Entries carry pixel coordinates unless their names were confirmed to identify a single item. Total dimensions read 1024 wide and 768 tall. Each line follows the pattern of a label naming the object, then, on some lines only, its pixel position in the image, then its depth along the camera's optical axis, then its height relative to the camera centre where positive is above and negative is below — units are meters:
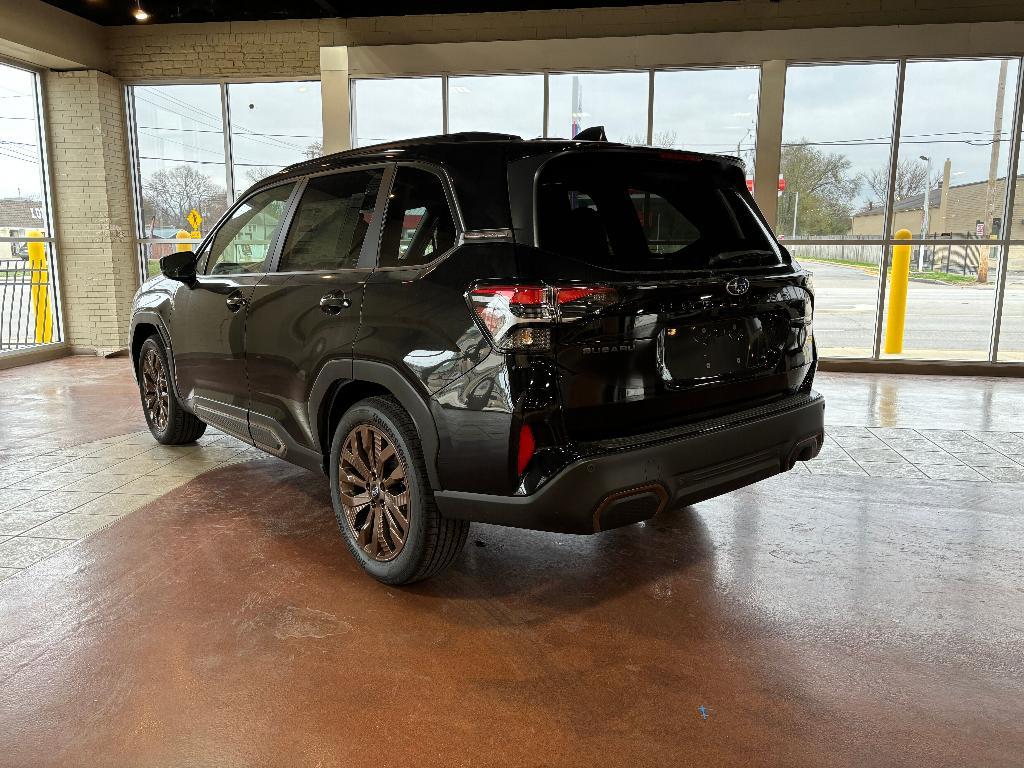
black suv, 2.37 -0.32
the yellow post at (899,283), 8.97 -0.38
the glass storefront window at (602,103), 9.06 +1.72
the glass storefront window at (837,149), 8.78 +1.18
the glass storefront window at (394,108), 9.41 +1.70
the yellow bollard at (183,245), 10.63 -0.01
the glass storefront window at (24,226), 9.34 +0.20
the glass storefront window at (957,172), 8.56 +0.92
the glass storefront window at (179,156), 10.23 +1.20
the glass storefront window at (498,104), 9.23 +1.74
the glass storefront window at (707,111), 8.89 +1.61
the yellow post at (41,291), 9.83 -0.63
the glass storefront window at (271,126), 9.93 +1.56
